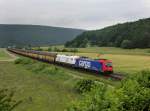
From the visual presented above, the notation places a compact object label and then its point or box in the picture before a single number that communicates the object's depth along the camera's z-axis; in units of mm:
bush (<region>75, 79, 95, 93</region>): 18808
